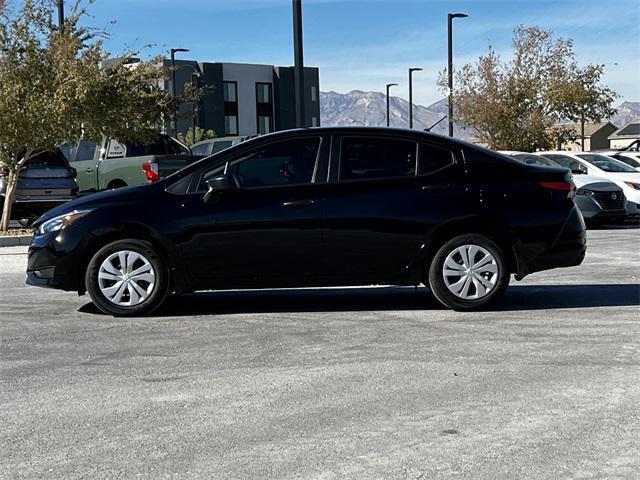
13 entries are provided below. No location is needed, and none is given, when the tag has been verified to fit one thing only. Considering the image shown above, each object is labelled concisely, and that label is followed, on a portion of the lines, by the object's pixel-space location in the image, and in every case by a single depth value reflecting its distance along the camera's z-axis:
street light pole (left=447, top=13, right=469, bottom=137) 30.45
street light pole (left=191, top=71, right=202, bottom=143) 25.80
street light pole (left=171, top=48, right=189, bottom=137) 22.30
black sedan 7.80
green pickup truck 19.53
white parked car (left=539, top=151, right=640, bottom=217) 19.12
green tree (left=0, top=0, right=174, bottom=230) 15.70
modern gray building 78.19
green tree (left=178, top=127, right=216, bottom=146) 52.96
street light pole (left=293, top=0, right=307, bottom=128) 17.80
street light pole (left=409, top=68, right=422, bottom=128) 53.47
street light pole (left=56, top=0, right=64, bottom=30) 18.26
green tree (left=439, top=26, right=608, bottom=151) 32.16
